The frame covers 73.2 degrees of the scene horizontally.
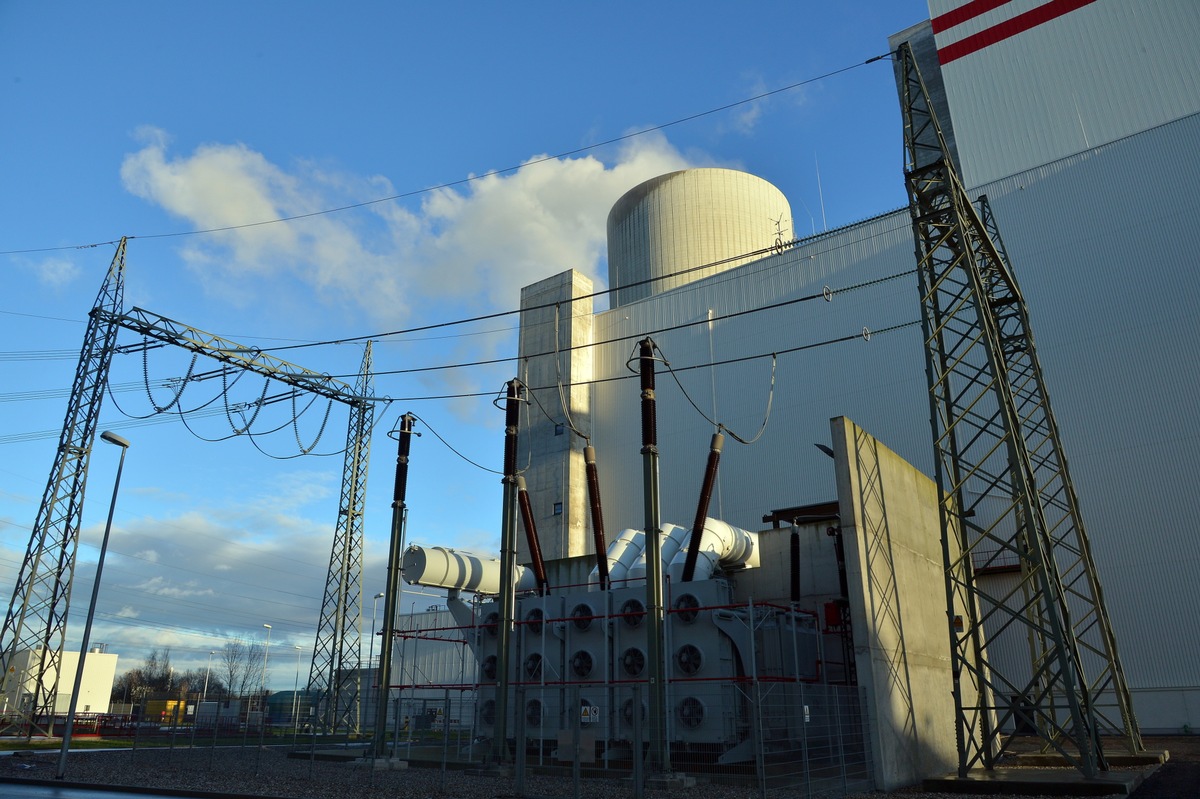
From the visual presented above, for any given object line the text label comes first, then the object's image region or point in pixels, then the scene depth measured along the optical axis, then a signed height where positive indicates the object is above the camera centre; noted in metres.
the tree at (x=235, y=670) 97.38 +2.53
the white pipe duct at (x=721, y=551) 24.09 +4.05
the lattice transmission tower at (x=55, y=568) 29.48 +4.49
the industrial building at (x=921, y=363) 22.09 +14.64
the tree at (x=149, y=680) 93.81 +1.76
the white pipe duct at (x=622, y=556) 25.72 +4.13
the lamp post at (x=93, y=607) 19.06 +2.02
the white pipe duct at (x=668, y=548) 25.80 +4.22
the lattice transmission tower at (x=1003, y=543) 16.48 +3.79
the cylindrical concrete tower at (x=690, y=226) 52.12 +28.85
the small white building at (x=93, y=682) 65.38 +0.90
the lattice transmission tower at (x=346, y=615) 37.19 +3.36
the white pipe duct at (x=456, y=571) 27.02 +3.84
